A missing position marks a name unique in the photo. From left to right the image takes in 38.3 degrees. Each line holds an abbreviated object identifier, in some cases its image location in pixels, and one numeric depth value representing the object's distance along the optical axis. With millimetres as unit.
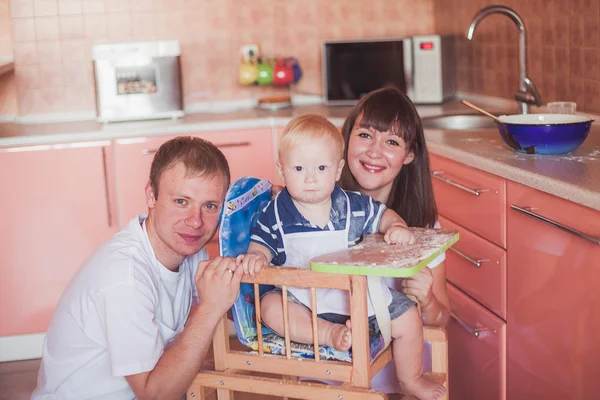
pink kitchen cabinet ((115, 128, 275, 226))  3537
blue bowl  2344
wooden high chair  1617
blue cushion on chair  1779
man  1771
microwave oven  3914
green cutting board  1535
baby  1800
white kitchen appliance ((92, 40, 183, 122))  3730
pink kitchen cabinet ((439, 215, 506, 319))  2422
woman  2205
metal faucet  2990
